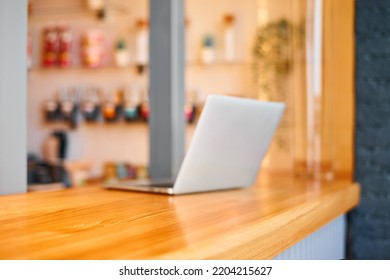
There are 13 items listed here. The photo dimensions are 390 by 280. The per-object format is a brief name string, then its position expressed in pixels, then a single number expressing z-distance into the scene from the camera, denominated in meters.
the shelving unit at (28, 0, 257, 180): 3.20
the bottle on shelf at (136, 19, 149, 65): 3.57
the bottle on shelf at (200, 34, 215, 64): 3.33
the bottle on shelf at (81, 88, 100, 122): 3.79
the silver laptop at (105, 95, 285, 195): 1.12
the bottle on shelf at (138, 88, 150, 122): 3.60
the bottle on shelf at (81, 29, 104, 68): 3.79
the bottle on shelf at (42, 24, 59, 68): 3.95
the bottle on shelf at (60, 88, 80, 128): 3.88
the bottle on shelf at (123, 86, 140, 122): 3.62
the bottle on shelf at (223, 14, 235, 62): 3.20
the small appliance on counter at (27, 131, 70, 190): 3.36
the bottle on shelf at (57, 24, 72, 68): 3.92
